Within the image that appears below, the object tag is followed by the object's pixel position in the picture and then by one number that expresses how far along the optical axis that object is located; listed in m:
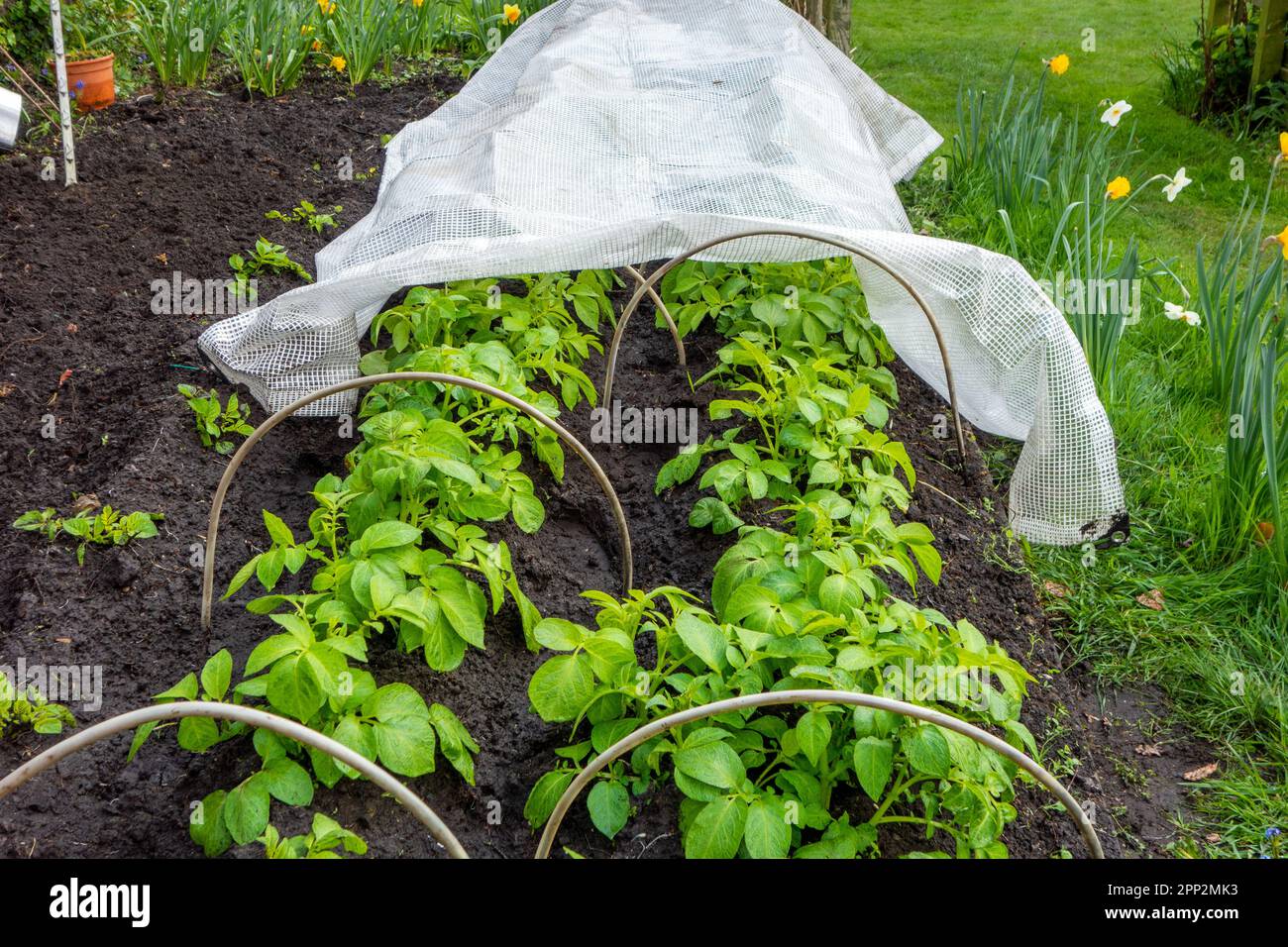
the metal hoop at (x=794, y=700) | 1.33
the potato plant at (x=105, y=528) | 2.46
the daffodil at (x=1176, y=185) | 3.21
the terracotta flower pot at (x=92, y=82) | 4.47
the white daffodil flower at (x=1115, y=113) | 3.56
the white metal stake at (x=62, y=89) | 3.59
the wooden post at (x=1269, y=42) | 4.93
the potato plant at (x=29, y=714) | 2.04
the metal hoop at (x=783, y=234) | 2.46
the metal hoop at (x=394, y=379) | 1.86
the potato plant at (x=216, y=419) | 2.81
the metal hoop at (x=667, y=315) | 2.57
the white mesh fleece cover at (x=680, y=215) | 2.59
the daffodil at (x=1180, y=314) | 3.12
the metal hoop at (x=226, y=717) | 1.21
